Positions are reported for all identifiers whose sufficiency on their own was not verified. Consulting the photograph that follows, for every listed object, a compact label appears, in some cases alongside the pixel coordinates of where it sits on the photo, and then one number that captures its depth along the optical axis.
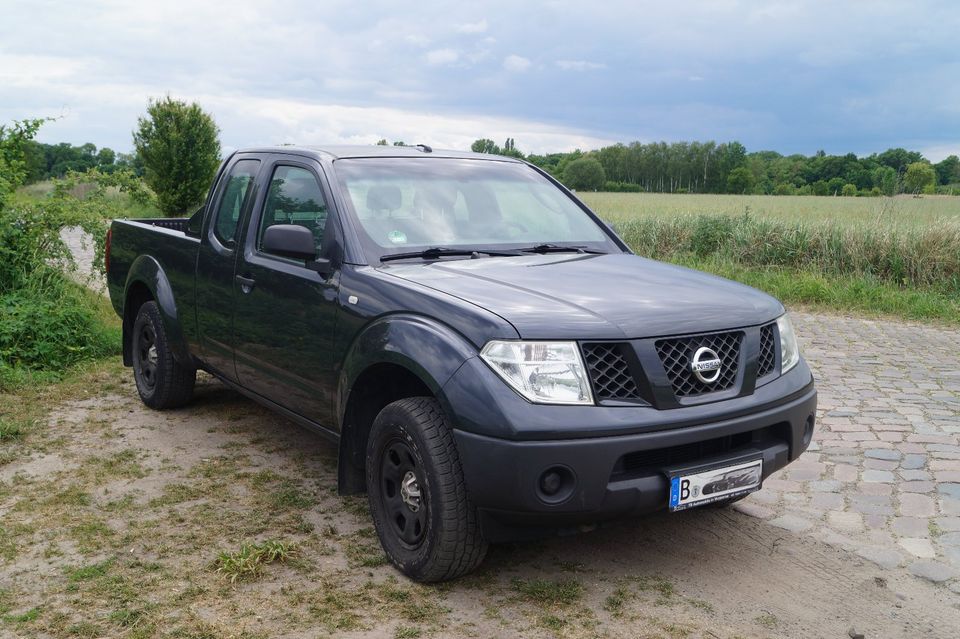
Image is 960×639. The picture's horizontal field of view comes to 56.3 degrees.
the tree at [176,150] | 24.38
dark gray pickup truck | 3.25
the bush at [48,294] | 7.71
